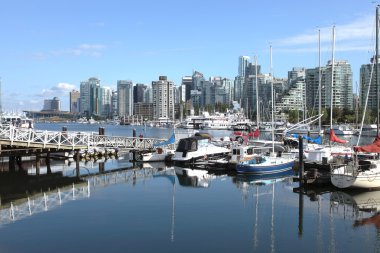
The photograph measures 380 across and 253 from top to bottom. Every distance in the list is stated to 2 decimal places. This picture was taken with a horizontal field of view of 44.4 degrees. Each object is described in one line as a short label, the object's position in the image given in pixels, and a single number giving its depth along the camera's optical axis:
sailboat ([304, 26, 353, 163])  45.61
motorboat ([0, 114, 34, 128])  87.30
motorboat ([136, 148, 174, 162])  55.41
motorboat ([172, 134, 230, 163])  51.66
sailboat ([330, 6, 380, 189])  33.34
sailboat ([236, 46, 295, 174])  42.88
